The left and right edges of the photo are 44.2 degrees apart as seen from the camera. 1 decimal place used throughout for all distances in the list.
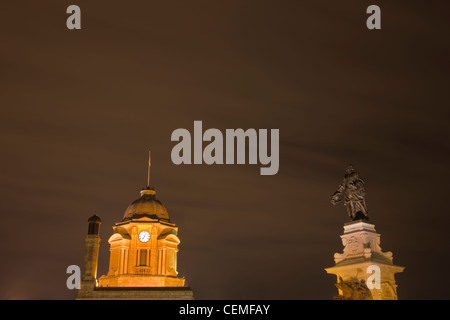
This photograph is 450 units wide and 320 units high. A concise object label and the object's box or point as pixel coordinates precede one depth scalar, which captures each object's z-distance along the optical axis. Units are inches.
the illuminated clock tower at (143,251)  3415.4
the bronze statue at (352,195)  1375.5
